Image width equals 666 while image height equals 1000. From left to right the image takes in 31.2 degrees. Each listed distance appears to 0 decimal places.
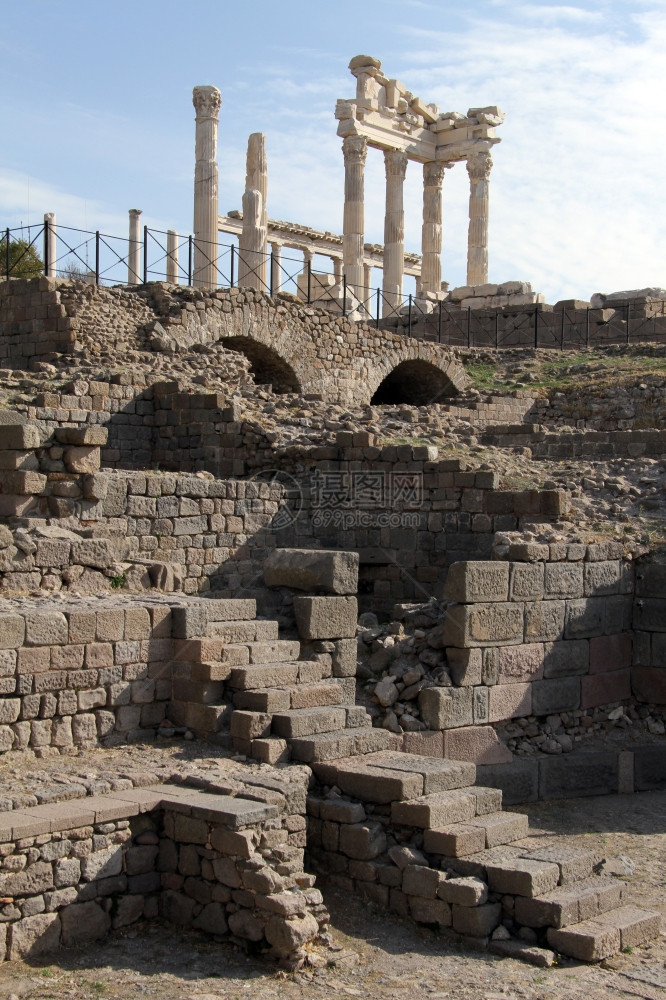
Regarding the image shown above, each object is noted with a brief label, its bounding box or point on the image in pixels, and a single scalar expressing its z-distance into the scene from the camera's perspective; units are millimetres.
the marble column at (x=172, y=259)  36094
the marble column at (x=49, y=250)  19484
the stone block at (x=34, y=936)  6973
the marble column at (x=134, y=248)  35781
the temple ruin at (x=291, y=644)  7621
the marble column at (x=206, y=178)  27844
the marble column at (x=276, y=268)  38156
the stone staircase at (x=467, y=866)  7625
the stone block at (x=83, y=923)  7250
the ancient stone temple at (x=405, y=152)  33281
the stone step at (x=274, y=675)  9055
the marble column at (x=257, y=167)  31672
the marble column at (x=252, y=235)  29562
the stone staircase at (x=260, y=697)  8773
